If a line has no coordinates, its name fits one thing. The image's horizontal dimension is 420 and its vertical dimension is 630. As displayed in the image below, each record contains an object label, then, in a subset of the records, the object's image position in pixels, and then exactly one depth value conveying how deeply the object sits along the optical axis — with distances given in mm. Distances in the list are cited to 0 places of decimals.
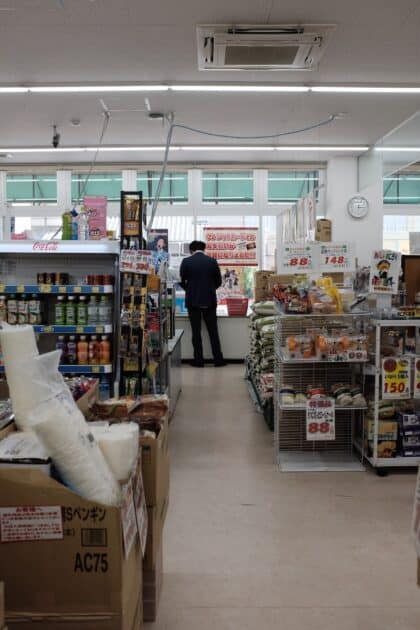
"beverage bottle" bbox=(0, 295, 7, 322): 4465
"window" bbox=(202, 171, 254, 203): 9969
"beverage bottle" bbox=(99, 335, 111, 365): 4324
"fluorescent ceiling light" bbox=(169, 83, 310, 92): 5969
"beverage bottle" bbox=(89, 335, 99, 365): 4328
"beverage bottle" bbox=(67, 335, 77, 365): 4328
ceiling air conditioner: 4578
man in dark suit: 8344
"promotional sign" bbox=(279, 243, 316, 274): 4207
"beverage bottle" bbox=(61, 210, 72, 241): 4645
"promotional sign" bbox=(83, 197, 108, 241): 4715
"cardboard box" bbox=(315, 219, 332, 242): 7528
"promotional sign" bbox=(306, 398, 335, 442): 3951
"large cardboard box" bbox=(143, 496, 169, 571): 1896
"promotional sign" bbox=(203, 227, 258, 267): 9789
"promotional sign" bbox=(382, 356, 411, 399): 3910
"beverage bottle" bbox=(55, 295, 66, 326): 4375
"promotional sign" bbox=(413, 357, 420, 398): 3938
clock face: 9195
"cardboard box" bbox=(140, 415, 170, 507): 1848
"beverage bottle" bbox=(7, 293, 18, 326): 4453
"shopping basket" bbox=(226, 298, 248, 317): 9039
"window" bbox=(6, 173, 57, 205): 9984
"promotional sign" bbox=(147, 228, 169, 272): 5758
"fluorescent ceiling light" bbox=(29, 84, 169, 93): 6023
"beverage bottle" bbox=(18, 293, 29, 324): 4453
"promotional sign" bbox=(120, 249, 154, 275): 4176
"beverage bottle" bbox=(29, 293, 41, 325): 4465
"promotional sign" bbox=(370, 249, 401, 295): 3949
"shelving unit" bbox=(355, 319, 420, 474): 3922
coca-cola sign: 4457
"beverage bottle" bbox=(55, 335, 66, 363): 4340
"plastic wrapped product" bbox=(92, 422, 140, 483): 1609
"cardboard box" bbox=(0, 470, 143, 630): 1447
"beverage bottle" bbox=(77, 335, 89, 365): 4316
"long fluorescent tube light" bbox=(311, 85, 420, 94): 6059
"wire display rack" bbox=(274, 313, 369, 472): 4152
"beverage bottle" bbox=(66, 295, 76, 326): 4359
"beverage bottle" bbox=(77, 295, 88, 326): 4359
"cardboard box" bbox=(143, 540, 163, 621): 2039
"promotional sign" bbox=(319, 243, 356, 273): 4254
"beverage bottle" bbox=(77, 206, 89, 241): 4648
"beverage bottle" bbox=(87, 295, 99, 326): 4383
